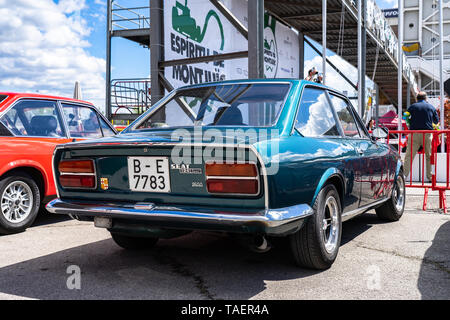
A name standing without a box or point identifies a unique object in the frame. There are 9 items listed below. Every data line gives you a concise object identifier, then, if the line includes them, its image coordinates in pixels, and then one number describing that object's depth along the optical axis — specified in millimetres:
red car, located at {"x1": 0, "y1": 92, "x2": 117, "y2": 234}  4840
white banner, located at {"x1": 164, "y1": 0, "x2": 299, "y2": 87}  9359
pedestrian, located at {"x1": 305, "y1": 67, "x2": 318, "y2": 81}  10188
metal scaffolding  8234
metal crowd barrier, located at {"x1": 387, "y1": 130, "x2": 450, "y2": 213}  6652
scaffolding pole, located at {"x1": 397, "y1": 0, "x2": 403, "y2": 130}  13239
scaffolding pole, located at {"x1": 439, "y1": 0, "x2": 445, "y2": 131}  13503
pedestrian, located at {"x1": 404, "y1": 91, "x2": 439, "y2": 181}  9797
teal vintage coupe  2852
